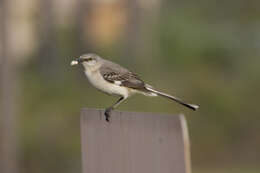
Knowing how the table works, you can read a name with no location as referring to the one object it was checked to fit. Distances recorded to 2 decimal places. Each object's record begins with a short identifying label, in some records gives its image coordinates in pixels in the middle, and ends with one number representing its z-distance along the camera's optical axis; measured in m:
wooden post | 6.80
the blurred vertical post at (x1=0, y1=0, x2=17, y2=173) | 24.95
